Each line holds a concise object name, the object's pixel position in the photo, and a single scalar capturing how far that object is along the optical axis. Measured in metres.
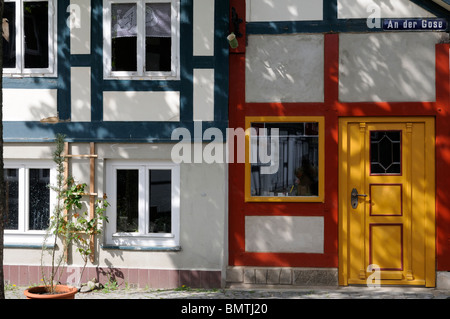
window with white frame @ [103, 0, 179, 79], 8.80
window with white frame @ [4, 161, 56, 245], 9.05
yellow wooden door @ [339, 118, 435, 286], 8.66
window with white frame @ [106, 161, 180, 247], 8.91
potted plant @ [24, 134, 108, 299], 8.74
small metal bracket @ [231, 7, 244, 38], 8.59
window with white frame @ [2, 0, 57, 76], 8.97
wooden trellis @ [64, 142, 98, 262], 8.86
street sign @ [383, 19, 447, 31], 8.57
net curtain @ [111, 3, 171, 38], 8.84
